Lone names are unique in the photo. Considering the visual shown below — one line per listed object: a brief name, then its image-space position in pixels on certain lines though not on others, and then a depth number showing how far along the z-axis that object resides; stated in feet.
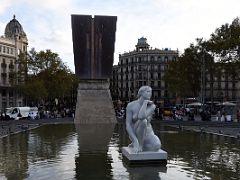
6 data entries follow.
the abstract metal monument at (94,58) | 75.56
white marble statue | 24.29
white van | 96.13
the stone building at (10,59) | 167.78
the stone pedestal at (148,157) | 24.19
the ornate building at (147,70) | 221.43
